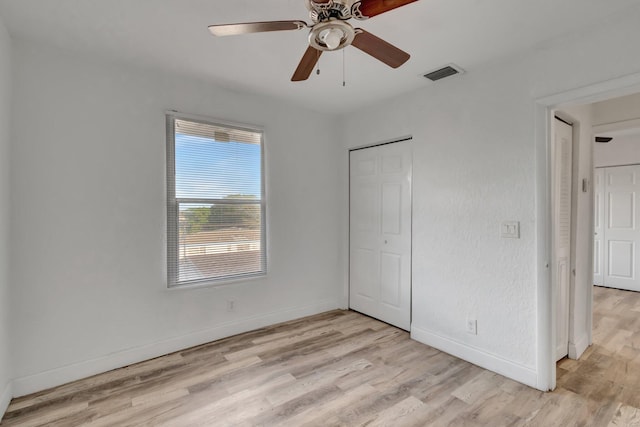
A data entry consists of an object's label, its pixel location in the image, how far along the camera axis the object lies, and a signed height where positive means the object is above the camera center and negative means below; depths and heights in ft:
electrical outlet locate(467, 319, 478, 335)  8.54 -3.19
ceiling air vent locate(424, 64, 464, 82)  8.36 +3.95
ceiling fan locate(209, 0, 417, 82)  4.27 +2.83
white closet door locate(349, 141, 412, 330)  10.77 -0.75
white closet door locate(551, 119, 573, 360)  8.25 -0.36
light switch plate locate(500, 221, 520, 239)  7.69 -0.43
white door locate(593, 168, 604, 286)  16.89 -0.83
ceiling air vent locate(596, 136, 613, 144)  16.06 +3.90
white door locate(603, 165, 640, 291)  15.81 -0.74
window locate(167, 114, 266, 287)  9.21 +0.33
